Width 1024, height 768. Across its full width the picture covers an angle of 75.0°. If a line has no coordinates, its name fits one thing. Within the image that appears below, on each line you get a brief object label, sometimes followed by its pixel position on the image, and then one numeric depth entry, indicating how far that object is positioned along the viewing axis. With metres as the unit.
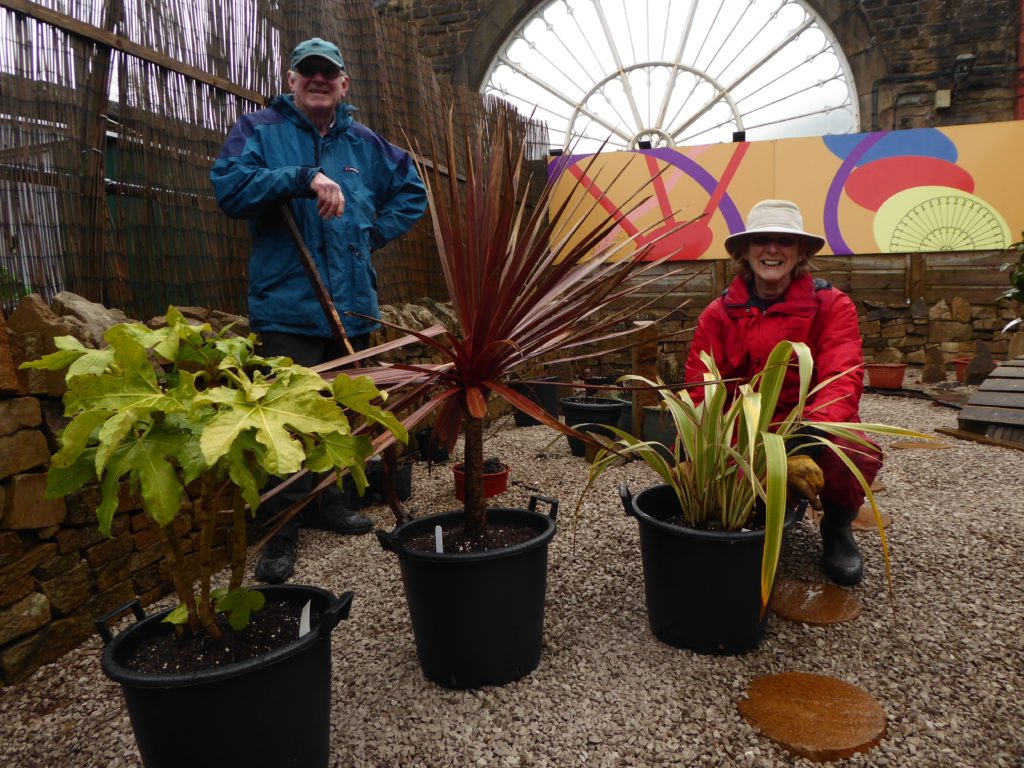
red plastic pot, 2.85
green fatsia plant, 0.90
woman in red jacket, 1.90
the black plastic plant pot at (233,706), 1.01
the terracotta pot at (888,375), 5.26
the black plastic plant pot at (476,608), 1.41
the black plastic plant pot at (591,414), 3.64
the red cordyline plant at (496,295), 1.36
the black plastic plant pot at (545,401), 4.47
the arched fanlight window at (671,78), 7.69
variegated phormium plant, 1.55
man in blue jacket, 2.09
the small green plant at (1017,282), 4.34
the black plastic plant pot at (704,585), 1.51
